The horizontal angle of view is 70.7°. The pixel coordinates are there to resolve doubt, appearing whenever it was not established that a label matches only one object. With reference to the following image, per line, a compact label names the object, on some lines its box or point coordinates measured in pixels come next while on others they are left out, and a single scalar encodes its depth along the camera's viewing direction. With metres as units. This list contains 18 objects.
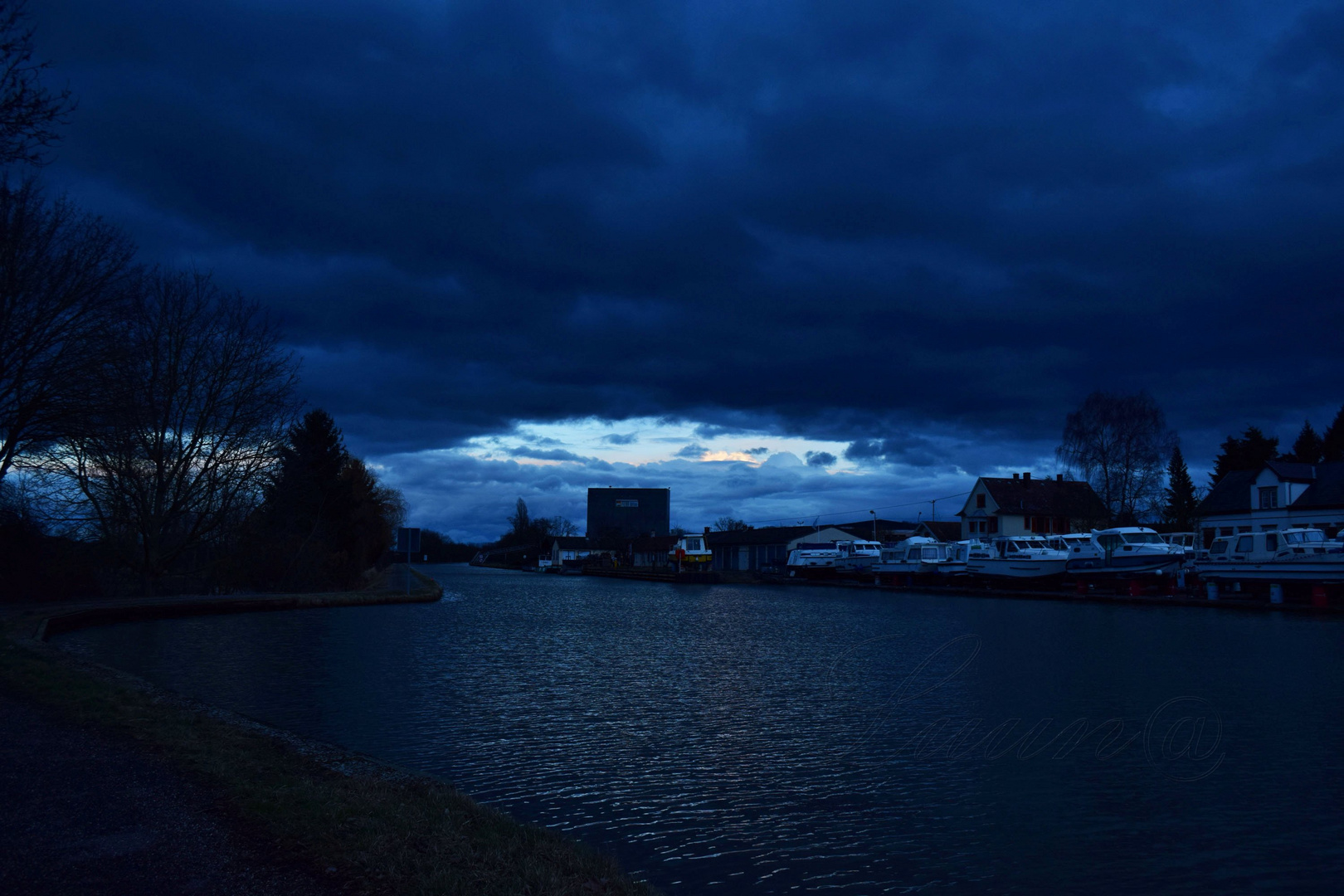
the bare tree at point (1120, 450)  60.00
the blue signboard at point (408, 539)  44.66
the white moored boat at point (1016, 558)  47.56
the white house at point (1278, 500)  50.31
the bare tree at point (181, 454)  30.84
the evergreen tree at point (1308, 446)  69.50
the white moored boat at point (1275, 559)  31.61
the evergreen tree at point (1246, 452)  72.44
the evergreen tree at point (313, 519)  39.12
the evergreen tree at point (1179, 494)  74.81
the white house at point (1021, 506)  79.56
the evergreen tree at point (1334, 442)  67.00
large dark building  154.50
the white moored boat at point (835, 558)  65.38
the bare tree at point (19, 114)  8.97
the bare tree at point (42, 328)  20.14
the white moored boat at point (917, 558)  57.94
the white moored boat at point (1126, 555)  41.41
